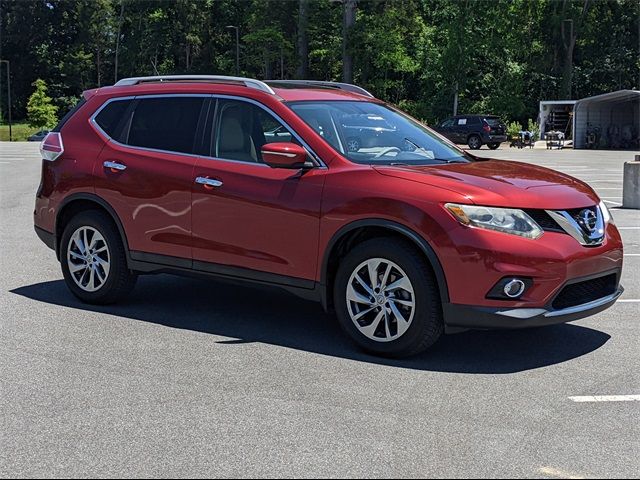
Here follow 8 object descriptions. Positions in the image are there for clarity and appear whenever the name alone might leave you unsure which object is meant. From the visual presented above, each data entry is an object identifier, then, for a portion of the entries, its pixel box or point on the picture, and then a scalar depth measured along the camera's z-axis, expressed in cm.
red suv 515
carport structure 4397
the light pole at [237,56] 7362
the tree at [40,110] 7831
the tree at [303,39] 6506
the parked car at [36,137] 6436
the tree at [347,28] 5778
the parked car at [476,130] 4238
